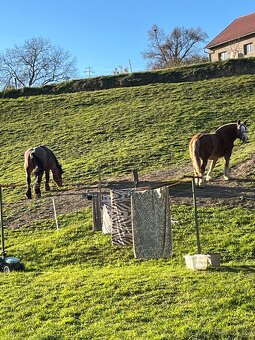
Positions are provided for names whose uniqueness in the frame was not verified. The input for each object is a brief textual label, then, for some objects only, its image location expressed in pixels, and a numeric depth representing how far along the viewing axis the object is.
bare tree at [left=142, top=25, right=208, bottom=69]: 75.50
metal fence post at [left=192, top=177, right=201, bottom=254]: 11.10
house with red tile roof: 56.62
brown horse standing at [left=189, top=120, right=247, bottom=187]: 16.28
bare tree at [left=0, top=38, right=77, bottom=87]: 80.00
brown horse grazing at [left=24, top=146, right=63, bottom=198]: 18.44
